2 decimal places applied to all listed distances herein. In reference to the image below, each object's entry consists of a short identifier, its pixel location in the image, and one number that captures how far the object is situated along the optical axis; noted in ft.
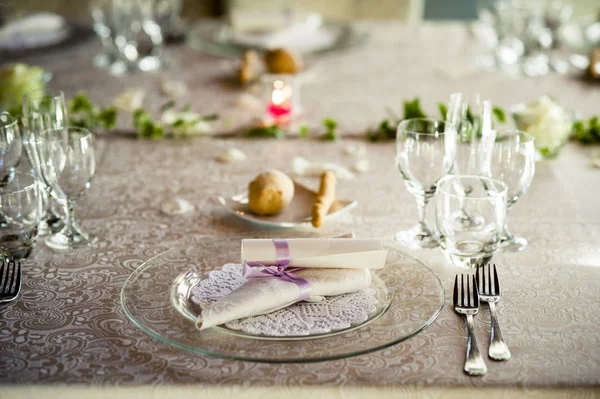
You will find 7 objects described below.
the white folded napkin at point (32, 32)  8.28
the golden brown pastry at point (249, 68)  7.39
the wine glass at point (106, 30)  7.79
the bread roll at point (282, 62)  7.38
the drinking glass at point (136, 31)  7.88
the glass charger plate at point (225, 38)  8.17
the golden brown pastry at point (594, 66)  7.48
